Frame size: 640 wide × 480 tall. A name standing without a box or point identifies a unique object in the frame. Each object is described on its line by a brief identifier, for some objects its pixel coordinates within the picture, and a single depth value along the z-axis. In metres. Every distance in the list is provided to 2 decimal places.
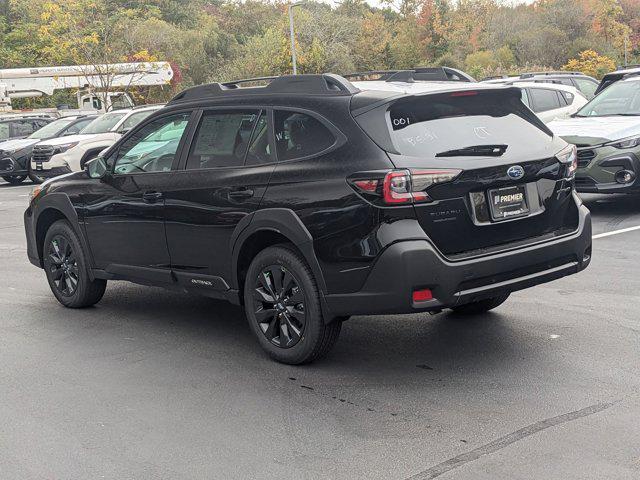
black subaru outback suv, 5.09
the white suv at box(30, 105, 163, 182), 21.20
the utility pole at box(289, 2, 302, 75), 48.09
